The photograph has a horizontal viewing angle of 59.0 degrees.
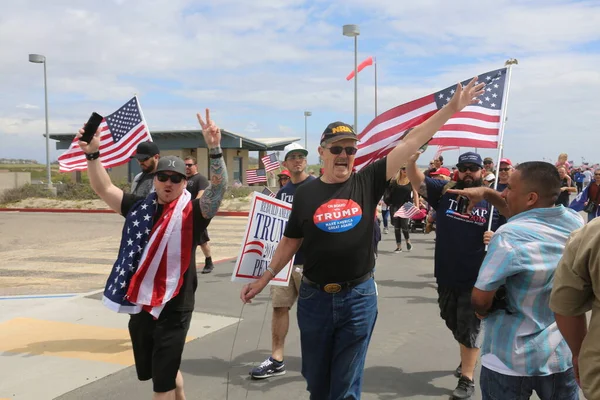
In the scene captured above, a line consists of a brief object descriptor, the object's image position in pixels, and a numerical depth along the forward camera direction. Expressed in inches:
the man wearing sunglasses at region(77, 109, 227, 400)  129.6
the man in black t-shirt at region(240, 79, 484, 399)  120.3
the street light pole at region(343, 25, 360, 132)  762.2
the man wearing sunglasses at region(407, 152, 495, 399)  161.3
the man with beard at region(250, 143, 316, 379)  177.5
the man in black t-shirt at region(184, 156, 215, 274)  295.1
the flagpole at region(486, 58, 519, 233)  190.9
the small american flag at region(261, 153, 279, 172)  663.1
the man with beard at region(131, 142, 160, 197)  177.5
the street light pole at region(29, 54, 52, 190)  1071.0
